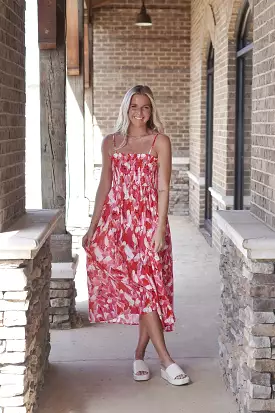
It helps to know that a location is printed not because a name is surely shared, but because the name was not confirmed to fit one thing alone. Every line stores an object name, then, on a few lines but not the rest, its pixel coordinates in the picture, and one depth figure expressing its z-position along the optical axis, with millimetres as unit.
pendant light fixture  11406
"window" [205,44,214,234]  10586
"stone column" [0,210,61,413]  3414
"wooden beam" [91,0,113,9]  13117
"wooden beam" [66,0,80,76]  9062
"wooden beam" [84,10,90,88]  12734
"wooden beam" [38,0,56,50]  5684
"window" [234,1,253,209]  7496
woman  4285
